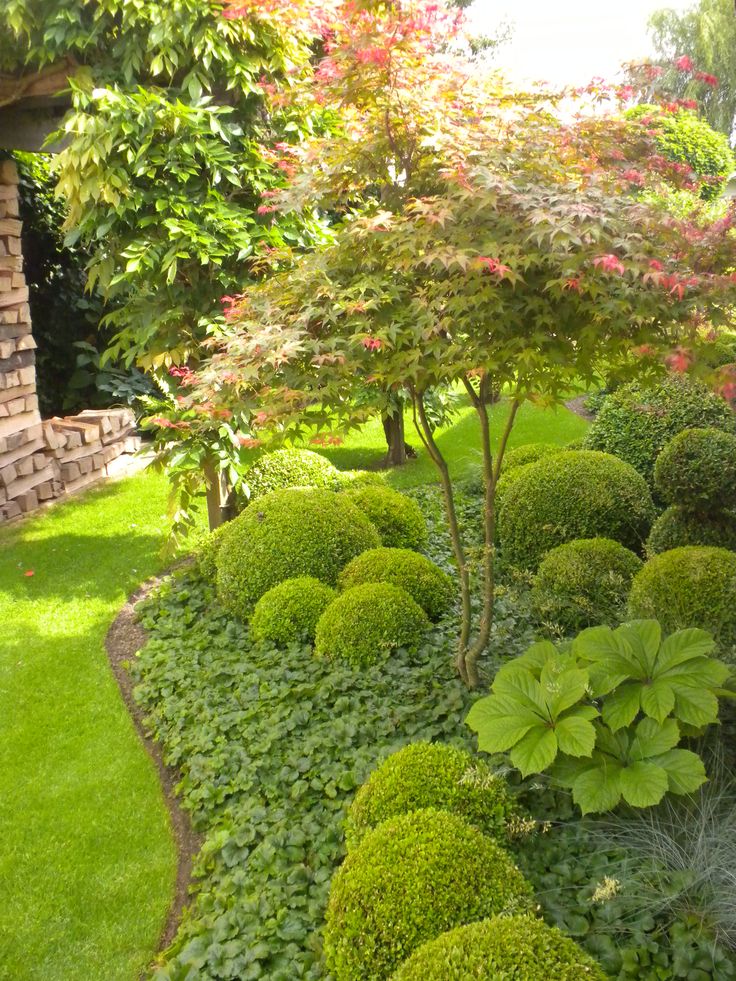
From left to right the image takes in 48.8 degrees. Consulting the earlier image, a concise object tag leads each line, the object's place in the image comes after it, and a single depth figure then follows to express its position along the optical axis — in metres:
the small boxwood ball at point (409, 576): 4.54
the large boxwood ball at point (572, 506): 5.05
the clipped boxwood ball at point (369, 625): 4.07
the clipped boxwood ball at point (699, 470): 4.42
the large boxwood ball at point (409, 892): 2.33
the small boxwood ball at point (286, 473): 5.91
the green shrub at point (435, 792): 2.76
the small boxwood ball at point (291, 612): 4.41
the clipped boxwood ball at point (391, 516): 5.48
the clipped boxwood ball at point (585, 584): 4.28
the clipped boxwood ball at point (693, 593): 3.68
